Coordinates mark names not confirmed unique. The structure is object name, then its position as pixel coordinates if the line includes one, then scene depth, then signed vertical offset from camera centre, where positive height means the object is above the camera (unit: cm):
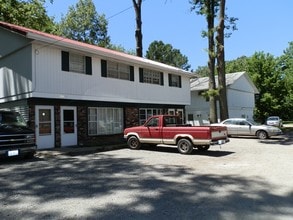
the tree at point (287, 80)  3013 +557
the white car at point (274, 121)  2522 -49
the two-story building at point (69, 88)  1103 +205
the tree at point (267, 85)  2929 +430
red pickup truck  940 -65
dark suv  821 -42
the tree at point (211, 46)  1780 +601
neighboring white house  2494 +236
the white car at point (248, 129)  1518 -79
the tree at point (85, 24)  3144 +1435
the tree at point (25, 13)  1849 +992
